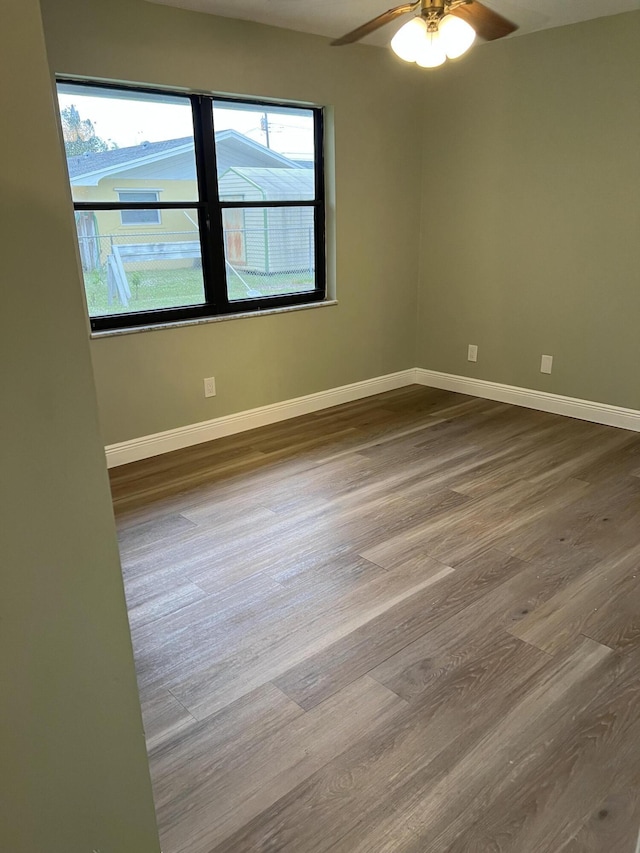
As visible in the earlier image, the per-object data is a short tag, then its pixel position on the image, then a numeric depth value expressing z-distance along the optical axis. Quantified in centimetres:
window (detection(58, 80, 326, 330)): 319
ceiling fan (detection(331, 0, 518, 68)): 238
